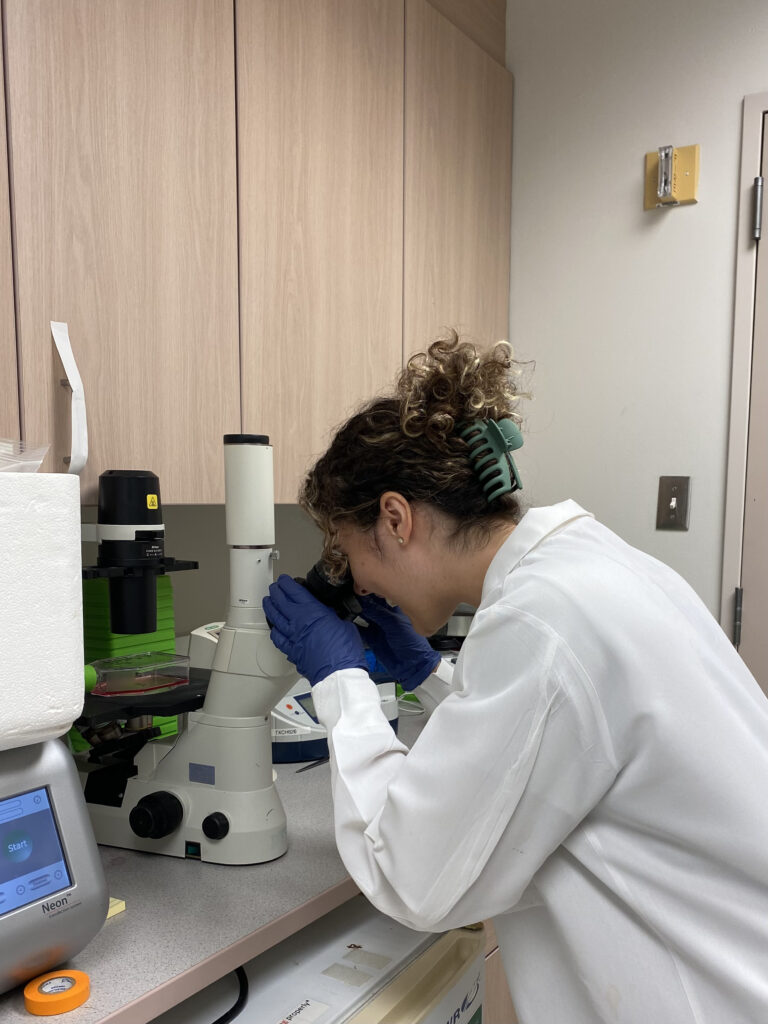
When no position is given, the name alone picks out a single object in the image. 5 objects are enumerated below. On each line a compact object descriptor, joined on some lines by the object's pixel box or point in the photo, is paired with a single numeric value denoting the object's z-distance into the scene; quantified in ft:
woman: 2.65
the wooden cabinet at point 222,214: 3.57
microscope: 3.81
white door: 6.25
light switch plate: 6.66
